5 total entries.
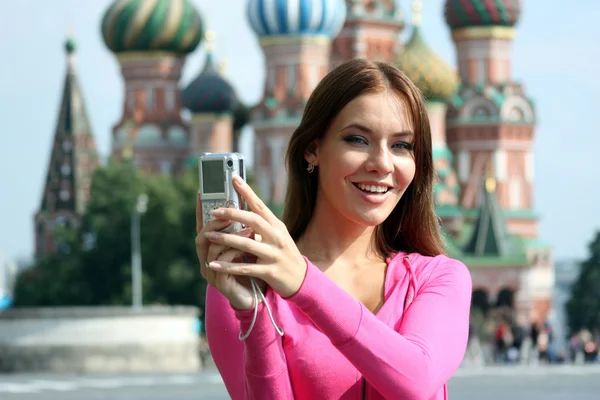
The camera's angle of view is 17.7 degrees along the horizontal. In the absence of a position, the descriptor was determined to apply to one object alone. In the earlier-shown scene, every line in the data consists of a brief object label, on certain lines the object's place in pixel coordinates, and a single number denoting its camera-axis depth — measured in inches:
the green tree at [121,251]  2039.9
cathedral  2336.4
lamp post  1887.3
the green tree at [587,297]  2306.8
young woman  129.3
